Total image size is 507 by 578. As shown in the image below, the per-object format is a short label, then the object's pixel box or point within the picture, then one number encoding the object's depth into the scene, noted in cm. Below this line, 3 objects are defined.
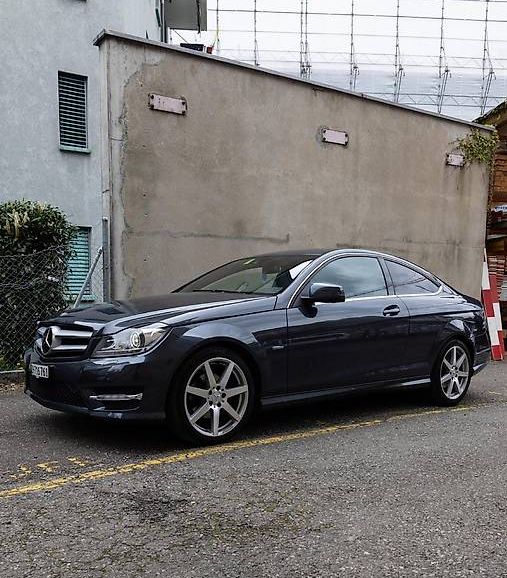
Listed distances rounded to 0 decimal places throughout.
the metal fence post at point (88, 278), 805
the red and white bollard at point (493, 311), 1090
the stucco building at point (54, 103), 1523
